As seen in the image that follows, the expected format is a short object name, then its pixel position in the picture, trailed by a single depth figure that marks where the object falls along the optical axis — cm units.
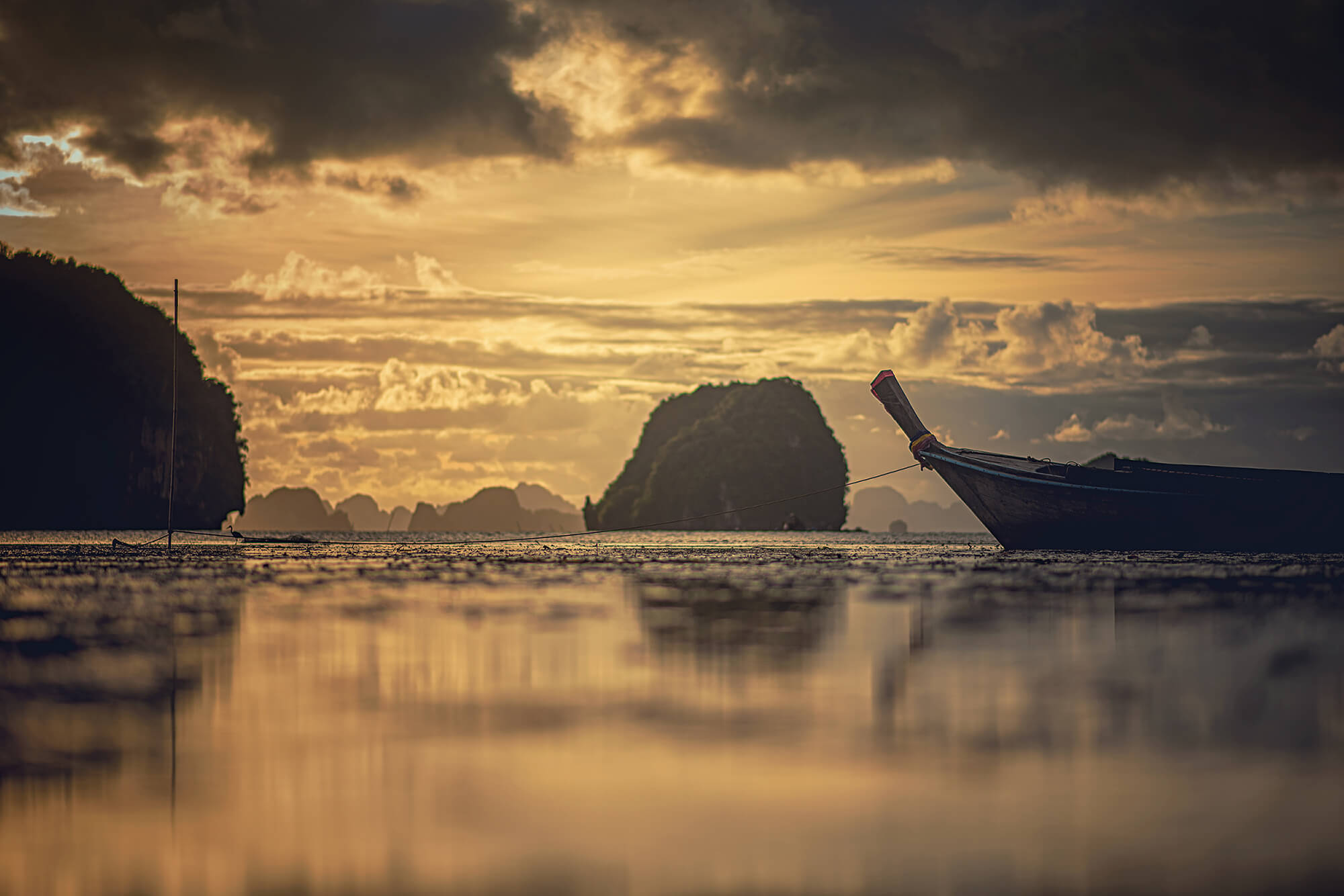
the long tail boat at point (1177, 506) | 4391
